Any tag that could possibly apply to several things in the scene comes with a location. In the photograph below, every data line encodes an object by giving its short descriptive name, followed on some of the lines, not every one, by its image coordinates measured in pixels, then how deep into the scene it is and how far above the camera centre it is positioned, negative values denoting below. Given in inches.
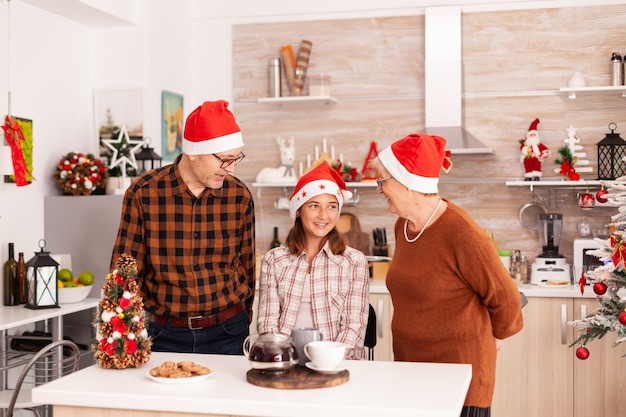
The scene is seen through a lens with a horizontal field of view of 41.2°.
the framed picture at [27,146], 164.7 +10.6
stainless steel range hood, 196.1 +29.4
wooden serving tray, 85.6 -18.9
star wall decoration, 182.9 +11.2
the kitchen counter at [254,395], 79.4 -19.8
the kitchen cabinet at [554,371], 174.4 -37.4
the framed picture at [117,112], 189.5 +19.7
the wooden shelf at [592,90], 185.9 +23.8
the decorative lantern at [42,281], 153.6 -15.1
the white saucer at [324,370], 88.6 -18.4
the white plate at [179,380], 87.6 -19.1
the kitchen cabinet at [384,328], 184.2 -29.2
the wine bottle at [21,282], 161.2 -16.0
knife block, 199.5 -12.8
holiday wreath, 175.0 +5.2
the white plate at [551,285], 182.3 -19.8
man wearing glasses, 112.7 -5.9
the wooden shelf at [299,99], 200.8 +23.9
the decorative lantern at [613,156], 189.2 +8.8
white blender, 186.4 -14.2
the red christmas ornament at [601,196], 148.3 -0.2
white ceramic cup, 87.8 -16.7
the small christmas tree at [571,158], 191.3 +8.5
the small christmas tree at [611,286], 144.7 -16.2
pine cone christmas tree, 94.4 -14.4
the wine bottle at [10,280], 159.9 -15.6
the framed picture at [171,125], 198.1 +17.8
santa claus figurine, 191.6 +9.3
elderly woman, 98.9 -10.5
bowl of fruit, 161.6 -17.1
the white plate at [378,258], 196.7 -14.6
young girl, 113.6 -11.3
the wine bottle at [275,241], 206.7 -10.9
